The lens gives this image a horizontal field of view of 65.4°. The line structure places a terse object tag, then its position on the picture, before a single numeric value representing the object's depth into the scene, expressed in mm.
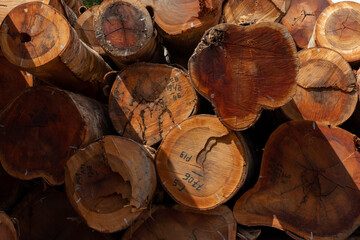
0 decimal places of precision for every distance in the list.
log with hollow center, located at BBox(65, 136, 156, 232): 1931
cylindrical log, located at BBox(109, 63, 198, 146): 2379
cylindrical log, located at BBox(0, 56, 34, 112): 2764
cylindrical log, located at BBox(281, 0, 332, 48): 3438
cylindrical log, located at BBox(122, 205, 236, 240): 2156
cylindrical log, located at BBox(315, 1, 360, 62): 2933
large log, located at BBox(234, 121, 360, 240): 2053
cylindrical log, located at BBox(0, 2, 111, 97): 2041
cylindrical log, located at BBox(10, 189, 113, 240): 2480
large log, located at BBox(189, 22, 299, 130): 1681
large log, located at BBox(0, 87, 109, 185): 2164
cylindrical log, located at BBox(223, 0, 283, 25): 2568
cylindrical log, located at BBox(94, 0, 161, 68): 2332
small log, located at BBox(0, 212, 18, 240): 1707
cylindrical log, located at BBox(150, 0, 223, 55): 2264
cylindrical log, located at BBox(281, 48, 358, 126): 2461
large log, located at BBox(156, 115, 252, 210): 2021
